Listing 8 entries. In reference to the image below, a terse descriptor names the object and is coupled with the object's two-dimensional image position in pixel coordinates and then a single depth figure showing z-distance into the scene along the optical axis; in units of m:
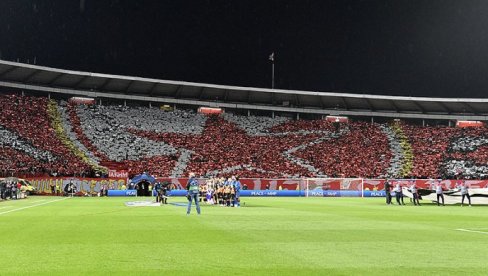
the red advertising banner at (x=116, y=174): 61.28
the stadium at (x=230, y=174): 11.44
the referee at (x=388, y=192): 41.97
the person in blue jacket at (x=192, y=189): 25.42
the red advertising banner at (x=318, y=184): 65.44
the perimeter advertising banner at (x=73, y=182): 58.69
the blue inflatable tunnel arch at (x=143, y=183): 58.75
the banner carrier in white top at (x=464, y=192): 40.97
